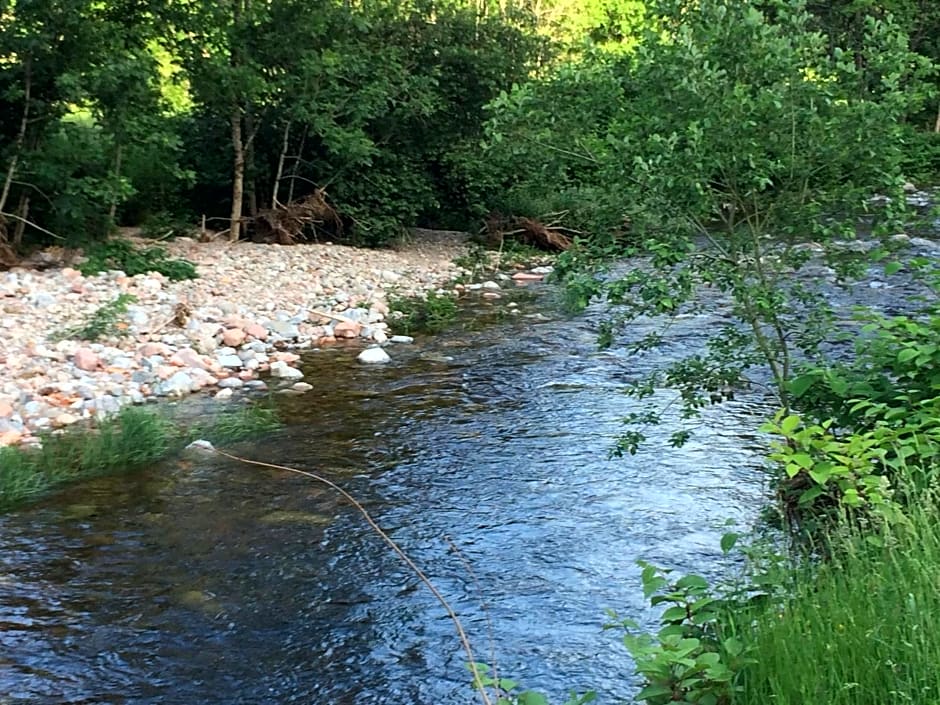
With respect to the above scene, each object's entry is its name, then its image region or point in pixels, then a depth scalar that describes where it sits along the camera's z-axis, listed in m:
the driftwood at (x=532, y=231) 16.33
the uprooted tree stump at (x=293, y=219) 14.70
